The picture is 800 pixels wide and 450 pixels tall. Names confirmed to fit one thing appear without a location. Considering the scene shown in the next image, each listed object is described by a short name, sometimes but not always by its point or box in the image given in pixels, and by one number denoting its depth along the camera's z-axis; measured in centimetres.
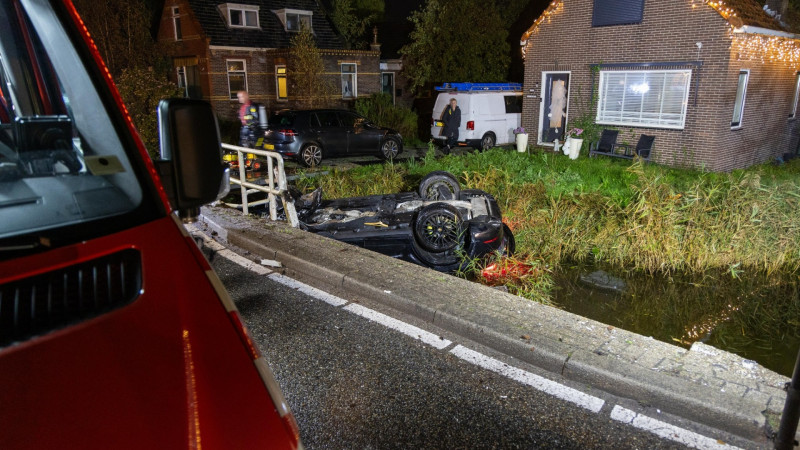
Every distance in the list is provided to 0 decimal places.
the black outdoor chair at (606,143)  1467
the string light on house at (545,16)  1580
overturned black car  628
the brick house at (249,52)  2394
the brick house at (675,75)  1302
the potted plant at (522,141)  1658
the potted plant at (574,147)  1503
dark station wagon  1483
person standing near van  1655
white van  1691
